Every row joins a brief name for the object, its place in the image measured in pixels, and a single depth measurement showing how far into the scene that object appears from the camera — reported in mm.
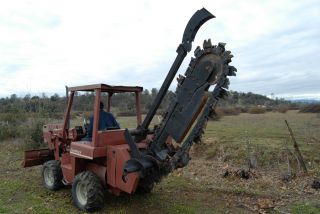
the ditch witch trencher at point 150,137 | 3616
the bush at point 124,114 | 18858
